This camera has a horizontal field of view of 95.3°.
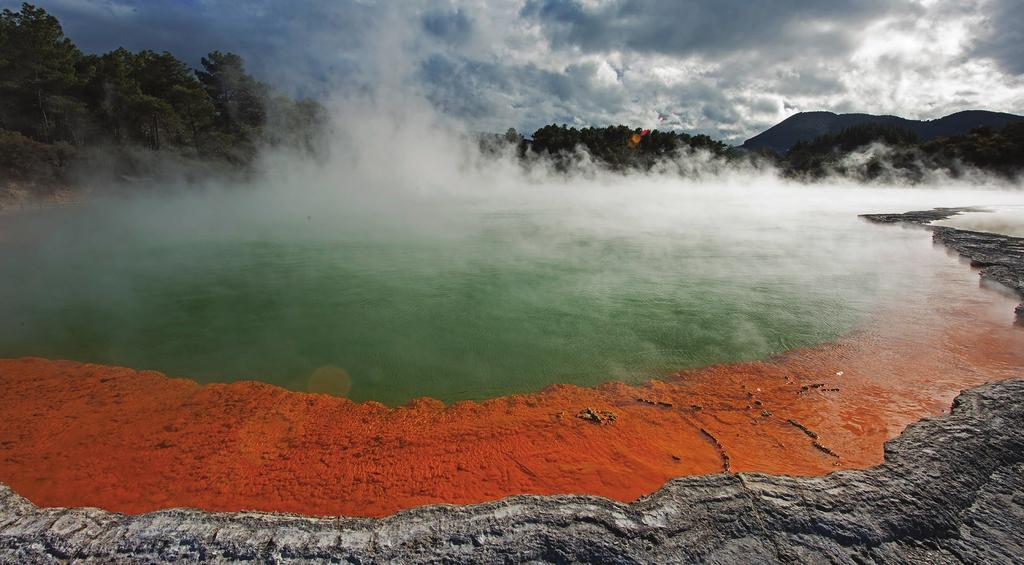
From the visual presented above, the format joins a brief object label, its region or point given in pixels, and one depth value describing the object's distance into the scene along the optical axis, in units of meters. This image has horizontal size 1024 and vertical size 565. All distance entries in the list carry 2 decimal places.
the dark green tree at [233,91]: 32.44
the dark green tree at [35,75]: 21.03
